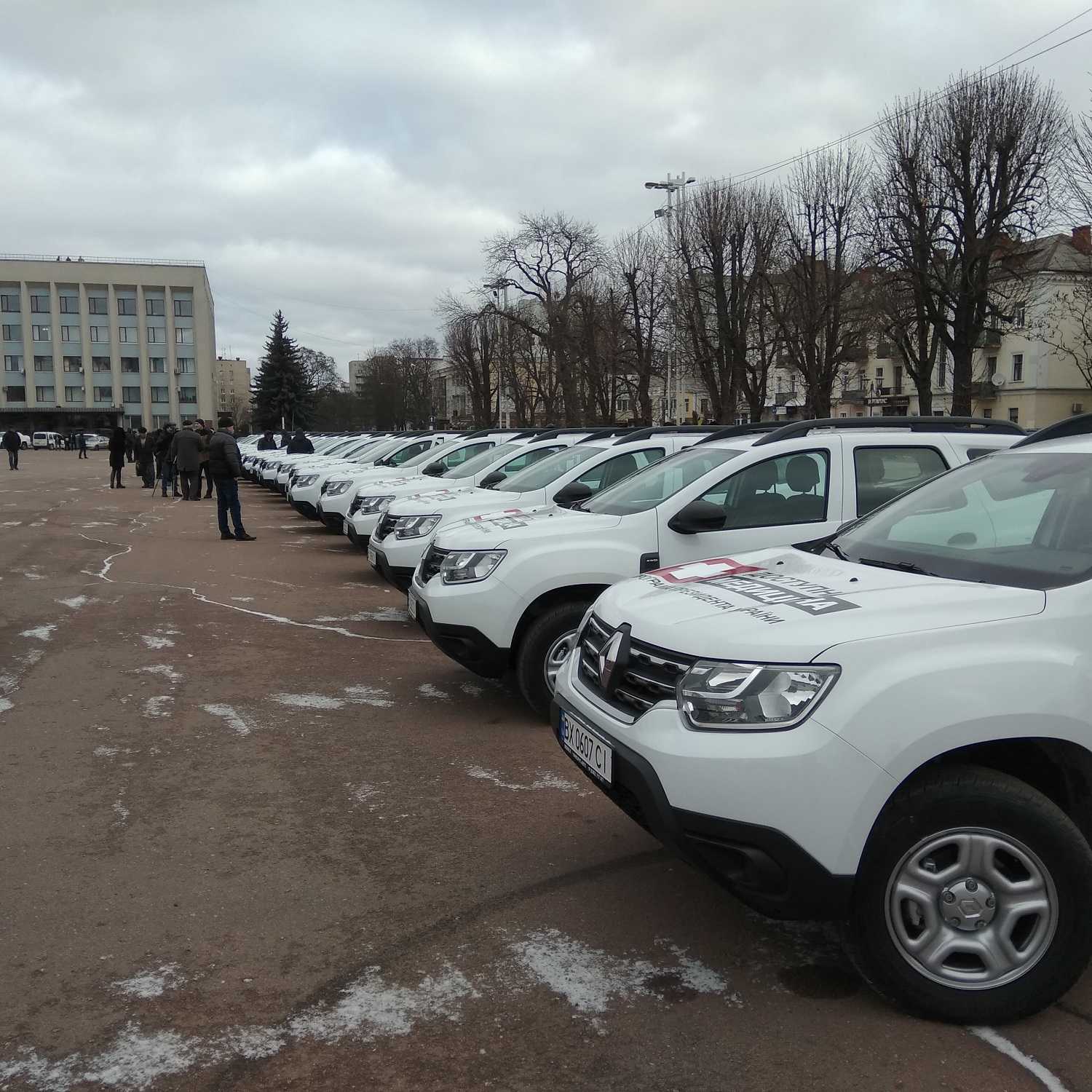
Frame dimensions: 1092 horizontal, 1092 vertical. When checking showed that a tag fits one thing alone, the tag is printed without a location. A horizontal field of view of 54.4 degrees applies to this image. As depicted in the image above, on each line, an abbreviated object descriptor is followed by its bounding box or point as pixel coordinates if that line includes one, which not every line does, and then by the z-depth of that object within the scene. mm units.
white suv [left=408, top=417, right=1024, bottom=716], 6082
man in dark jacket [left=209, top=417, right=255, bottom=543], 15423
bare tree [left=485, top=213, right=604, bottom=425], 48531
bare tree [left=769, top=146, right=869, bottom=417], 30047
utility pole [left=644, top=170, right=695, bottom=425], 36344
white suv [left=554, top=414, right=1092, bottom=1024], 2881
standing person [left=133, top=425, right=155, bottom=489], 29750
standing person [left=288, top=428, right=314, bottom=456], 29936
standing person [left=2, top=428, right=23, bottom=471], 45594
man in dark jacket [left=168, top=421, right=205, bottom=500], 23764
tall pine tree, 89000
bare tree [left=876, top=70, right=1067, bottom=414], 24984
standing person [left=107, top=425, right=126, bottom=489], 30938
